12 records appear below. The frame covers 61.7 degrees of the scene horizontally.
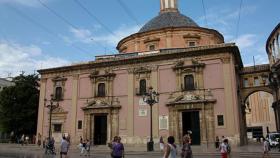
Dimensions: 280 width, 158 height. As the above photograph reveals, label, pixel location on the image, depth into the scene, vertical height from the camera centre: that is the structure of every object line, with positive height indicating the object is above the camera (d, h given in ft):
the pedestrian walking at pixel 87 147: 55.87 -8.01
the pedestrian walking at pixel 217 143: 65.22 -8.45
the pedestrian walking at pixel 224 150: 34.10 -5.43
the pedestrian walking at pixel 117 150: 26.83 -4.20
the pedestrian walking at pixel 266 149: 46.49 -7.27
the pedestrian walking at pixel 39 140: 85.38 -9.71
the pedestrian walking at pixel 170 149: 19.39 -3.01
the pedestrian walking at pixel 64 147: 38.27 -5.46
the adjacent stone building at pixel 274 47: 79.48 +23.85
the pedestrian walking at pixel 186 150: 27.30 -4.33
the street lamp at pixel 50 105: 83.35 +2.77
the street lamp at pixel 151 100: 59.90 +3.40
